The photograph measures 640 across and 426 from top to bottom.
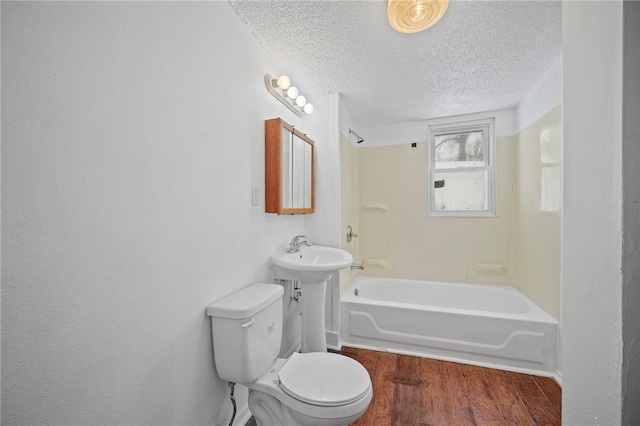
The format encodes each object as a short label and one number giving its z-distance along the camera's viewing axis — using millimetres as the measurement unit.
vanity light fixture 1606
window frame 2621
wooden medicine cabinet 1555
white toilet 1013
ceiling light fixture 1205
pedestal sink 1515
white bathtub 1821
